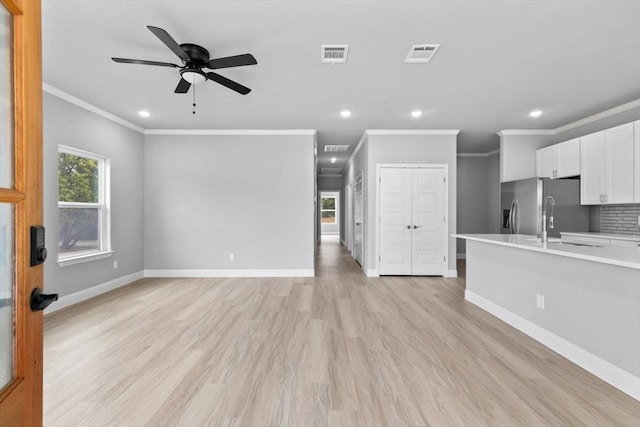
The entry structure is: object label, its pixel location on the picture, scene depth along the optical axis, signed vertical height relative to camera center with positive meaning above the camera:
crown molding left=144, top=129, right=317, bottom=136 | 5.58 +1.48
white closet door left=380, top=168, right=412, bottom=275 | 5.61 -0.16
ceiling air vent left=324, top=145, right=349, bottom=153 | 7.06 +1.52
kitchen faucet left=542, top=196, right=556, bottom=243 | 3.03 -0.23
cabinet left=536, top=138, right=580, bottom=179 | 4.75 +0.86
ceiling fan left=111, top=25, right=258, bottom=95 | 2.45 +1.27
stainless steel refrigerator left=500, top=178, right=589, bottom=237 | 4.80 +0.09
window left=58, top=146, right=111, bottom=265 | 4.00 +0.09
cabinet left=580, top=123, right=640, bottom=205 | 4.02 +0.63
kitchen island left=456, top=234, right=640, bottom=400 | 2.07 -0.75
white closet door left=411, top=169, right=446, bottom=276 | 5.60 -0.29
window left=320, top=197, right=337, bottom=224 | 14.77 +0.16
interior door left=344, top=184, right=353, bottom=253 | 8.87 -0.23
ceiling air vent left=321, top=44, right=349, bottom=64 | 2.78 +1.50
